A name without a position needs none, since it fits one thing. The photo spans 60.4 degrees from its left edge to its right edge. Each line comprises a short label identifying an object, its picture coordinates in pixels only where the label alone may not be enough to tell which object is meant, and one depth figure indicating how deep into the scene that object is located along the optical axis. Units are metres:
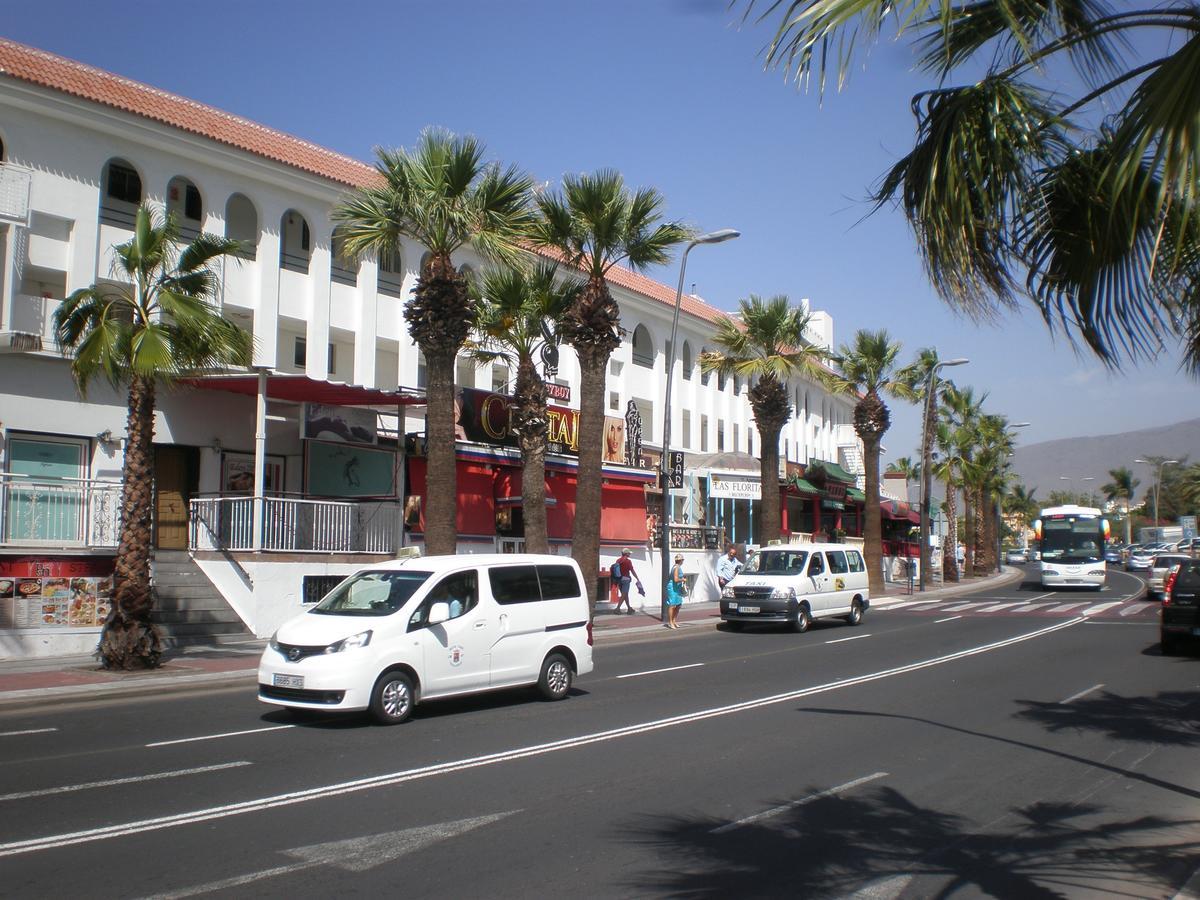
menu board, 17.33
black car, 18.69
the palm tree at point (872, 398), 40.81
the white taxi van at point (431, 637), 11.32
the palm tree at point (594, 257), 23.97
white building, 18.53
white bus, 43.84
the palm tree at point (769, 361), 33.44
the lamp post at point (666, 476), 26.59
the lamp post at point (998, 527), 73.45
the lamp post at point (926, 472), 44.34
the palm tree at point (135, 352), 15.47
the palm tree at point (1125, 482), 133.38
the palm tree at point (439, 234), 21.00
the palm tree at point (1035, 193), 4.70
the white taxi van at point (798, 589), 25.12
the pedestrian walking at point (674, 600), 26.31
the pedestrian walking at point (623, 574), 29.62
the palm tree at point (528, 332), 24.34
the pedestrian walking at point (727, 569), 31.31
